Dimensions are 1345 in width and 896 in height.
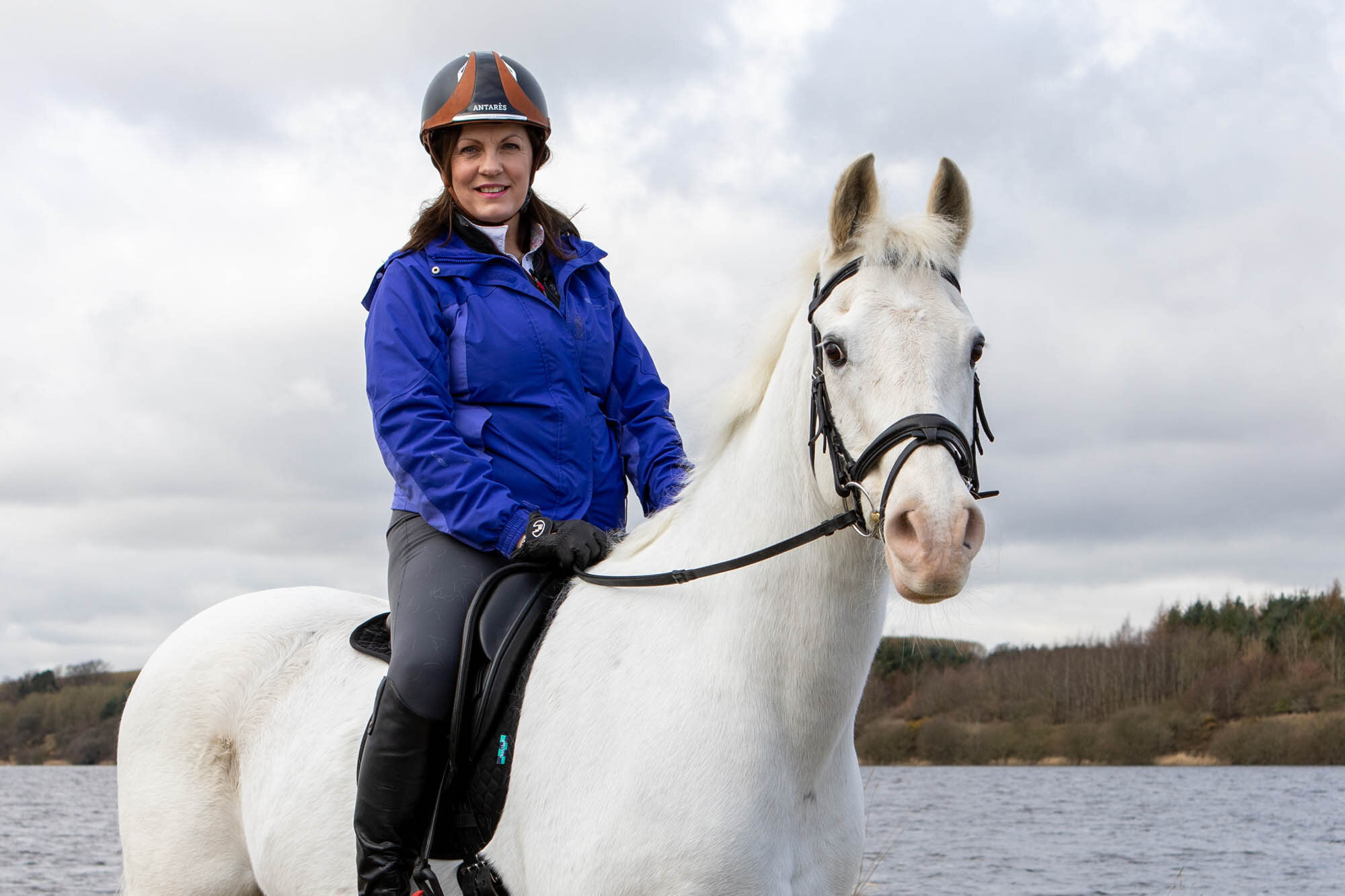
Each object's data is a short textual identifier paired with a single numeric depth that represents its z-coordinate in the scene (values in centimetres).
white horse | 303
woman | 381
